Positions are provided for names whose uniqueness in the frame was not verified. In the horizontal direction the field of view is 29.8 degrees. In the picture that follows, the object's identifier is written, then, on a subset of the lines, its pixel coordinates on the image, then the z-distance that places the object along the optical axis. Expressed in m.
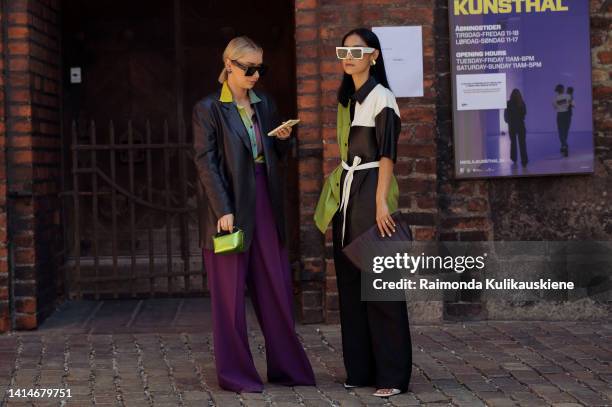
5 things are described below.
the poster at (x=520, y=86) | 7.78
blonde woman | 5.93
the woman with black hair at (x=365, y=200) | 5.74
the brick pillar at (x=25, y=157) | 7.76
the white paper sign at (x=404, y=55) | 7.71
